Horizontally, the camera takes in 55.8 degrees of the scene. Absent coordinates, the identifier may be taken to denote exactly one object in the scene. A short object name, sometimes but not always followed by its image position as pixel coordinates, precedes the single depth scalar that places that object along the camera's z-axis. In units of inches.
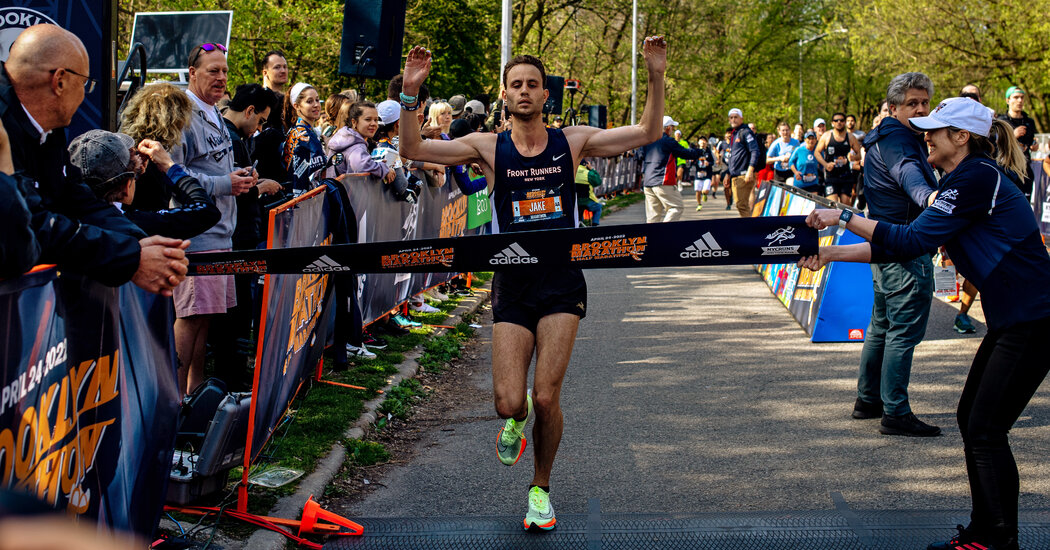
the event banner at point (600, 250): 169.8
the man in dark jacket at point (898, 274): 247.3
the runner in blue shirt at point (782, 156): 680.4
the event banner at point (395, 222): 320.8
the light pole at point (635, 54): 1599.4
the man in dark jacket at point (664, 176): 590.6
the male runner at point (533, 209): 185.2
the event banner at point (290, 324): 193.8
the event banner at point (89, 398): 111.7
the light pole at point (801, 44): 2198.6
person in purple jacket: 329.1
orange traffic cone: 175.8
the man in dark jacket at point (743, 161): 671.8
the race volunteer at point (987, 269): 163.8
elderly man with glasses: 125.6
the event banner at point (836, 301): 350.6
